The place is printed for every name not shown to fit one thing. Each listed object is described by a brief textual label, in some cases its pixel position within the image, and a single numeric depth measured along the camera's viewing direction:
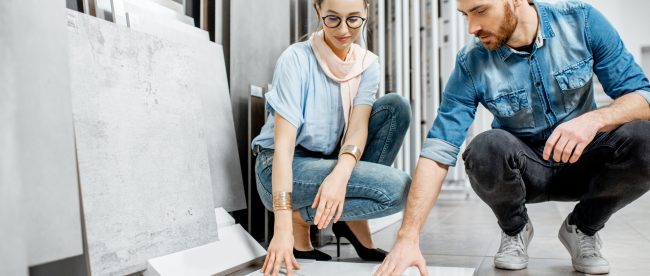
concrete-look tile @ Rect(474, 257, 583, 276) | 1.58
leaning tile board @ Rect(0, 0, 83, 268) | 1.05
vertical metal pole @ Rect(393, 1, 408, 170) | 3.63
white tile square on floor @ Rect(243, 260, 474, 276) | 1.53
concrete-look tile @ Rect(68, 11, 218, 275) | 1.26
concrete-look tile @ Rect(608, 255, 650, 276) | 1.55
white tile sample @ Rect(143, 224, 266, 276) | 1.41
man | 1.52
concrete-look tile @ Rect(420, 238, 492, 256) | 2.00
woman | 1.59
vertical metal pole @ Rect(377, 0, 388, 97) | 3.33
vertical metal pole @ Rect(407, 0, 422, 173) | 4.00
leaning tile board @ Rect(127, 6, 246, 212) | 1.80
